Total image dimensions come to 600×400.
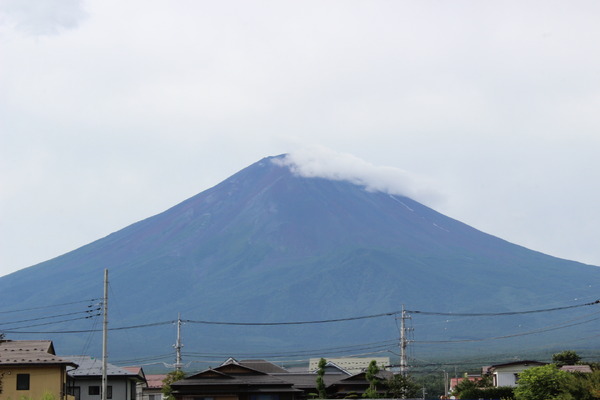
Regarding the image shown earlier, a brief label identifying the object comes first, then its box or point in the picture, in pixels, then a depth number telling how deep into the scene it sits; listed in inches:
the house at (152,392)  4136.3
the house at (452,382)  4800.0
